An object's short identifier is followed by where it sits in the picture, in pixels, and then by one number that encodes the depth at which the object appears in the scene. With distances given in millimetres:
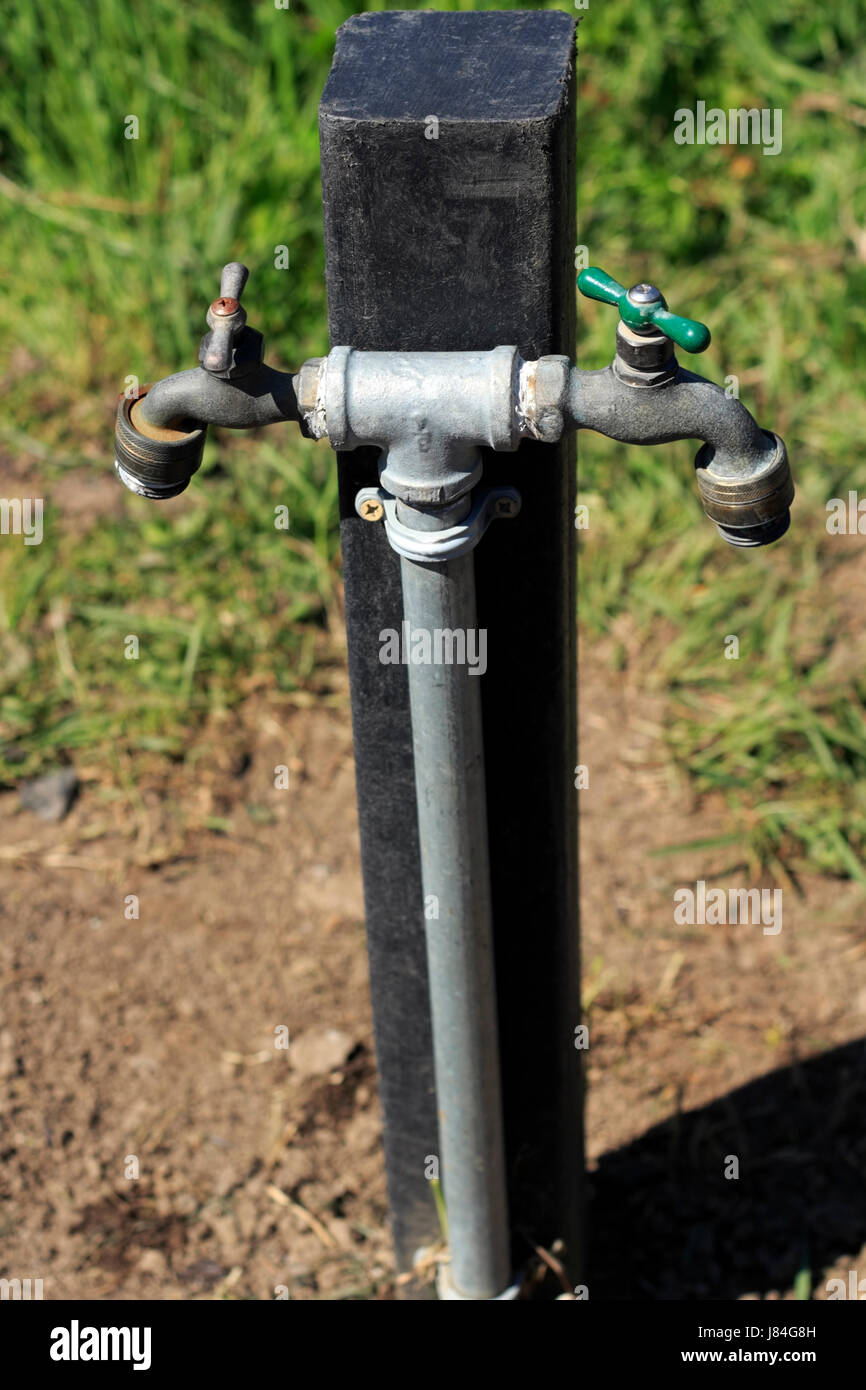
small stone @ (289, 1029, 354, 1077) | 1546
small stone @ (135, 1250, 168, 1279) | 1455
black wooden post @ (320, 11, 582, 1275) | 1107
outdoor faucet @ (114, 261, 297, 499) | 1100
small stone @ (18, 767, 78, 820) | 1745
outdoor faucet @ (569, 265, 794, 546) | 1082
